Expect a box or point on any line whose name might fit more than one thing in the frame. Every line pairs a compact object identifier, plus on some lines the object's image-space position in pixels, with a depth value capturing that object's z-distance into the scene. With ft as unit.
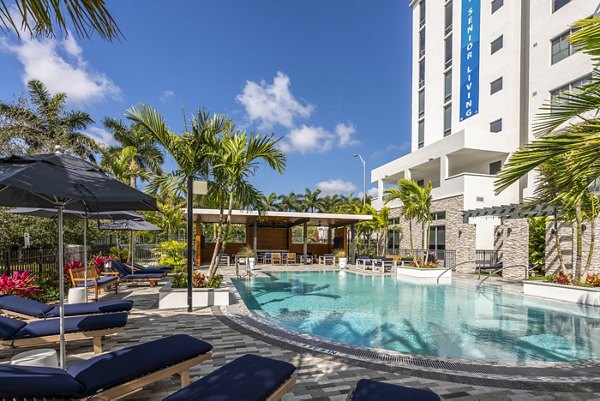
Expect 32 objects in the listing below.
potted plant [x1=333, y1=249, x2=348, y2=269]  70.94
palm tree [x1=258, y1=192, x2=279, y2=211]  141.65
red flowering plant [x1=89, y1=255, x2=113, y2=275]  34.99
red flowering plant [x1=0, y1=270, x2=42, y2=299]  21.54
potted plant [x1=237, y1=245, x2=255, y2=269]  61.59
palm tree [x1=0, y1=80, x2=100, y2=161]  35.50
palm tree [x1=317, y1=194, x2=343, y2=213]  149.48
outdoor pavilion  61.46
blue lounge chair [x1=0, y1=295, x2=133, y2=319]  16.43
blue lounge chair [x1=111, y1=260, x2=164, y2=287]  33.50
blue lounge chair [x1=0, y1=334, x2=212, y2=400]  7.48
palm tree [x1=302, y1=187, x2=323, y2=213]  150.00
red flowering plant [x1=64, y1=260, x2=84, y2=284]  29.20
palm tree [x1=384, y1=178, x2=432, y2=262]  56.08
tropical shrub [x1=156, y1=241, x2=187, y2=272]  46.55
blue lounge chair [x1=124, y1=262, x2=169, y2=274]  37.36
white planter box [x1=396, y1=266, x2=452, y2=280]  49.67
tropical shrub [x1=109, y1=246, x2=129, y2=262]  50.55
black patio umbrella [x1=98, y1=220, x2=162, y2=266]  37.37
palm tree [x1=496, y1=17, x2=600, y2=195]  7.21
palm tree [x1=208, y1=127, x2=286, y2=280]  26.35
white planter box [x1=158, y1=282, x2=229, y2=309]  24.79
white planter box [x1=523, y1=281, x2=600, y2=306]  30.78
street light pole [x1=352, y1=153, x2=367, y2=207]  104.76
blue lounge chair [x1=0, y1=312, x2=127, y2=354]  13.24
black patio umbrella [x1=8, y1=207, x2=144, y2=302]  23.01
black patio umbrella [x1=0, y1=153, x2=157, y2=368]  10.34
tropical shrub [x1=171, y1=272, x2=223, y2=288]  26.68
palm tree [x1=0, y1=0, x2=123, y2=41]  4.76
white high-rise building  60.23
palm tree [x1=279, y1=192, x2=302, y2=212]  152.35
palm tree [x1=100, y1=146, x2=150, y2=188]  46.11
